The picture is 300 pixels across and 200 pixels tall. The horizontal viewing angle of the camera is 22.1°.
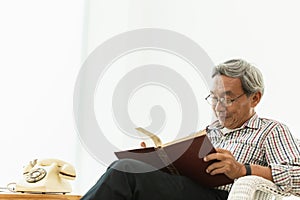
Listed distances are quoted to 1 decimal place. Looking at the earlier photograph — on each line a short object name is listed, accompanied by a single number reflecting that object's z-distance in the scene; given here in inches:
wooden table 101.0
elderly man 90.9
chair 89.6
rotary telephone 107.1
